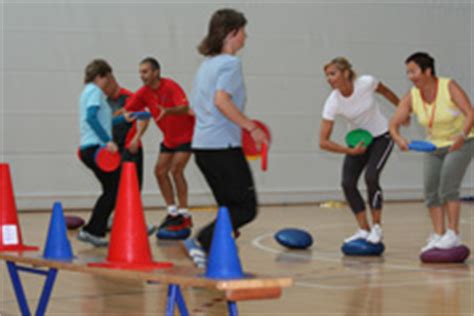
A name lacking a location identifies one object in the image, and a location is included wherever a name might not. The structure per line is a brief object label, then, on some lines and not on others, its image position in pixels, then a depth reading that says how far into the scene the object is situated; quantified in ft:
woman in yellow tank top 36.14
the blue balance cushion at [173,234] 47.59
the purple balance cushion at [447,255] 36.93
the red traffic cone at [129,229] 21.64
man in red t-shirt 46.01
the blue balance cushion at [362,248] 39.77
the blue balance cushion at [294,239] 43.03
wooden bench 17.60
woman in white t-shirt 39.36
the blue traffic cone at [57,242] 23.50
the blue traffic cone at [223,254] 18.42
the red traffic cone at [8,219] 26.11
